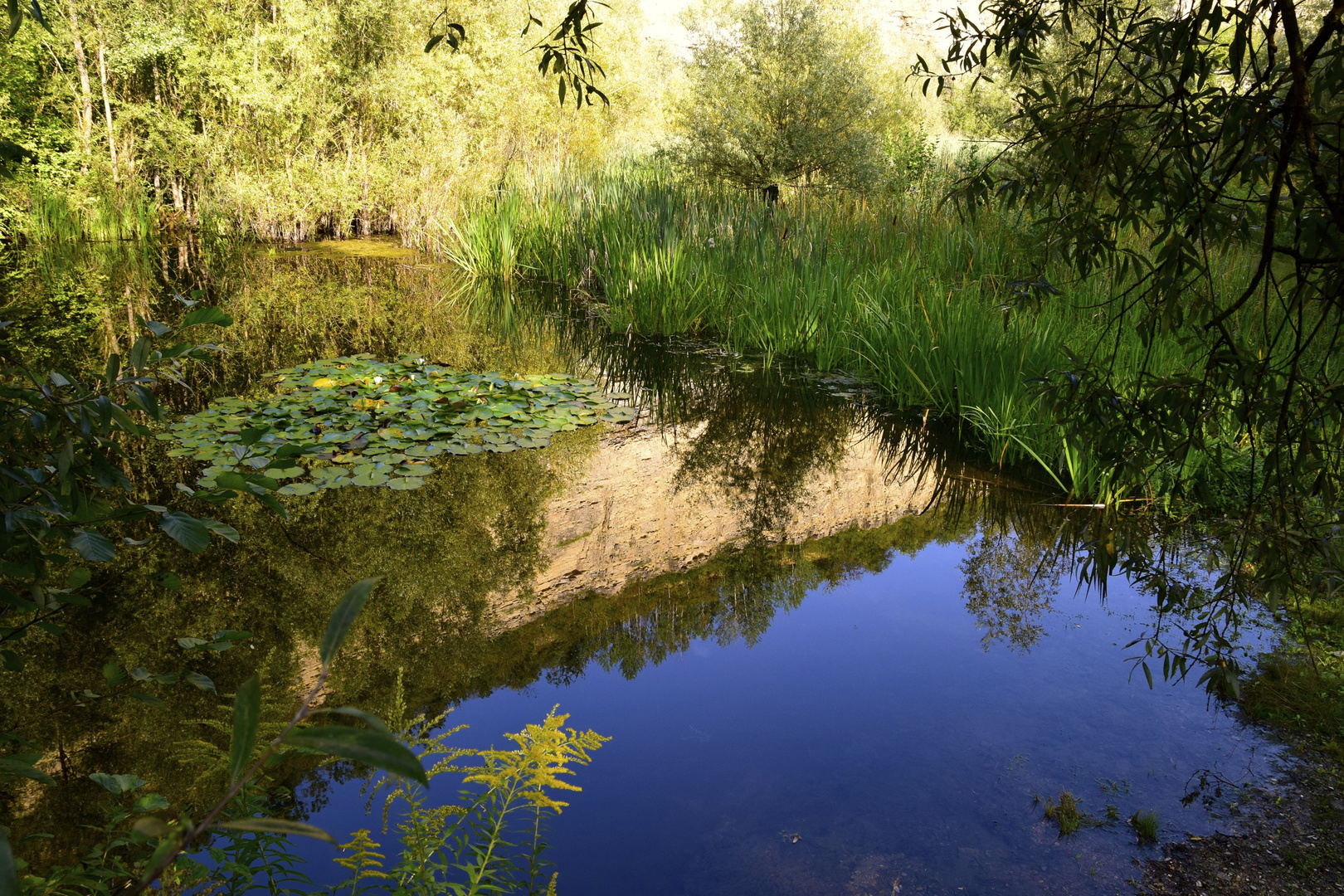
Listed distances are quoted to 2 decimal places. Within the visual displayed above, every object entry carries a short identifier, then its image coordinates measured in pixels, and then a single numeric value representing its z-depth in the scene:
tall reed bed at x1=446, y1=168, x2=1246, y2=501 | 4.78
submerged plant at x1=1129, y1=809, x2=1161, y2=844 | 2.15
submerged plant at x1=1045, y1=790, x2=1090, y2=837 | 2.19
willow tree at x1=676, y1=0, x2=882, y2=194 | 10.60
